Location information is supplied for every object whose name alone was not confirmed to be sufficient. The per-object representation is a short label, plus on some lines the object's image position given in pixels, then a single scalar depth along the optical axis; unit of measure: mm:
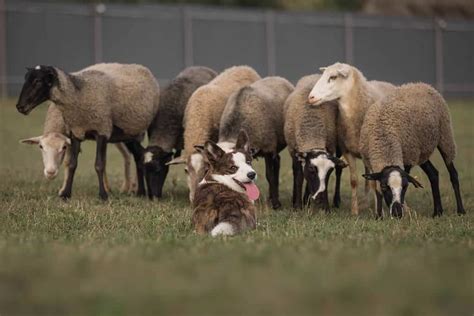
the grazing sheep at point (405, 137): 10367
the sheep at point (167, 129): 13328
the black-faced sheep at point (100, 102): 12398
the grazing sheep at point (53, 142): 12828
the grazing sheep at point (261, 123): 12078
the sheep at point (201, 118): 11961
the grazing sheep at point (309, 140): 11188
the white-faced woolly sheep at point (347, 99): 11938
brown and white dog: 8586
